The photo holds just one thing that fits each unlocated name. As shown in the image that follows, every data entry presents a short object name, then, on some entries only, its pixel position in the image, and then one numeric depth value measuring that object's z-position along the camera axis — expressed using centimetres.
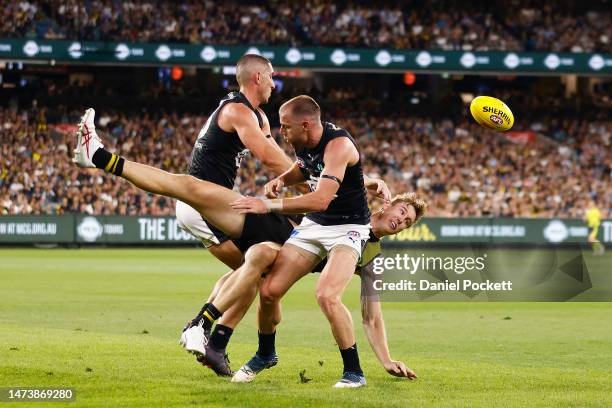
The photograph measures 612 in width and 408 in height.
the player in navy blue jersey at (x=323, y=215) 1805
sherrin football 2734
